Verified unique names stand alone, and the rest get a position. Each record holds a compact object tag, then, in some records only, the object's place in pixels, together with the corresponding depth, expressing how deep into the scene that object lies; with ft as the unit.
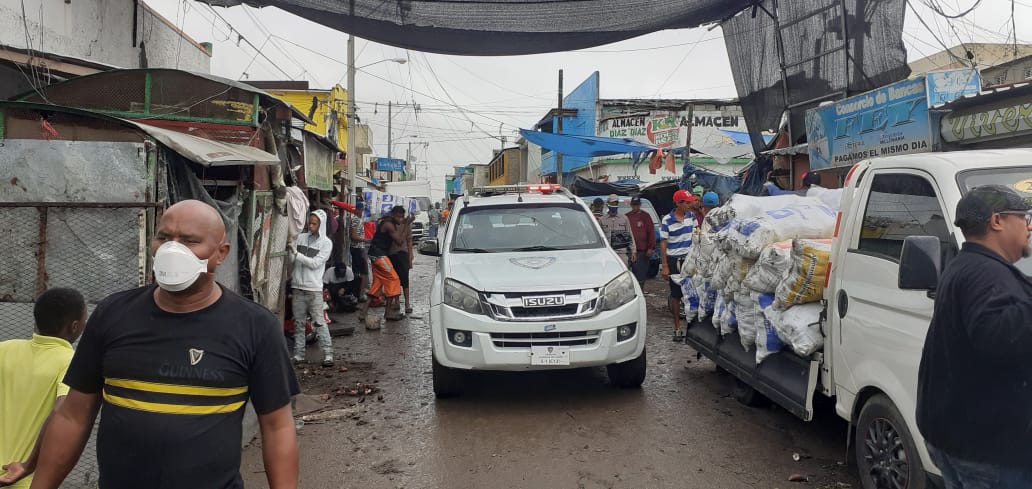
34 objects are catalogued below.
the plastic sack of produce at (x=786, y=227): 17.51
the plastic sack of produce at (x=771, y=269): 16.24
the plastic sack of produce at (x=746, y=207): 19.16
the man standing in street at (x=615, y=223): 32.50
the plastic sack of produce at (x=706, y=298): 21.72
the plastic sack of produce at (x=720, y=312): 19.93
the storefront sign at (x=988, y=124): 16.96
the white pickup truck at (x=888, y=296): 11.02
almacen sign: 86.48
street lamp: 70.48
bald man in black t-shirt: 6.83
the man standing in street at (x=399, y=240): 34.86
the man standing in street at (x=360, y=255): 40.73
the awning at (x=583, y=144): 54.95
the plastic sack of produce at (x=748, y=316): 17.40
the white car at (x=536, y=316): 19.12
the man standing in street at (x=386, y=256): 34.58
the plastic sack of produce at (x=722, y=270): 19.30
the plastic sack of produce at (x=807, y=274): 14.89
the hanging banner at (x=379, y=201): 72.74
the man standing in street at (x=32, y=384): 9.05
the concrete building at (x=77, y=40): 24.98
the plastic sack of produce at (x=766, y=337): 16.60
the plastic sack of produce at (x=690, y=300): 23.17
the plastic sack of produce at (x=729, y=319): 19.35
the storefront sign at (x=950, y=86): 20.58
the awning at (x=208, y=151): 17.83
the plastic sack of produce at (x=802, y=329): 14.83
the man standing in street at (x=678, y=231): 30.30
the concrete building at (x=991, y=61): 23.50
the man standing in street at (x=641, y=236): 35.24
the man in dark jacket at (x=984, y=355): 7.36
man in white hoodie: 25.30
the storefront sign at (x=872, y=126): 21.30
